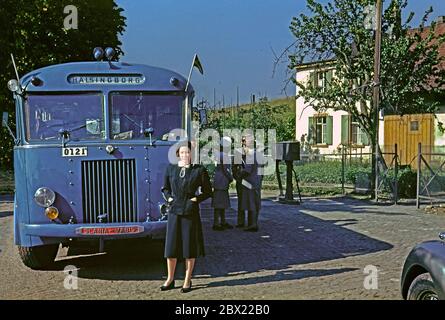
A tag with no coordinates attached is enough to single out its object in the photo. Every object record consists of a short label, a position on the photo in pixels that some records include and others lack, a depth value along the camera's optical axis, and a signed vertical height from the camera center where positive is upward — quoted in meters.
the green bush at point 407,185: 19.78 -1.39
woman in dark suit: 7.82 -0.90
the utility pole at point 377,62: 19.36 +2.48
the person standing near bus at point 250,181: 12.39 -0.75
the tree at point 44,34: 22.53 +4.08
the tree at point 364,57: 22.77 +3.13
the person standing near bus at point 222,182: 12.80 -0.79
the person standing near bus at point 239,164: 12.51 -0.42
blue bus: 8.45 -0.06
